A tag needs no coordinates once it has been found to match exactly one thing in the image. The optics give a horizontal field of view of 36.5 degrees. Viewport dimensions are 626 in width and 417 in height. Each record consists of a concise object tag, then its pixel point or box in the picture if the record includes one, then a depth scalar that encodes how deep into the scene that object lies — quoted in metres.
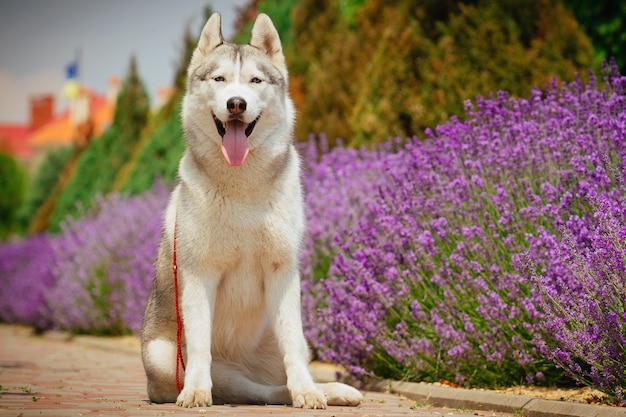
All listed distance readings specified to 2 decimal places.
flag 65.81
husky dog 5.19
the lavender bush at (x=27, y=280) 16.00
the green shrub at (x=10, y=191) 63.53
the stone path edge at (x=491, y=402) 4.91
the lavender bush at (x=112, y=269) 12.44
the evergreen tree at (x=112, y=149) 23.77
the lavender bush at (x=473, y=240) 5.94
